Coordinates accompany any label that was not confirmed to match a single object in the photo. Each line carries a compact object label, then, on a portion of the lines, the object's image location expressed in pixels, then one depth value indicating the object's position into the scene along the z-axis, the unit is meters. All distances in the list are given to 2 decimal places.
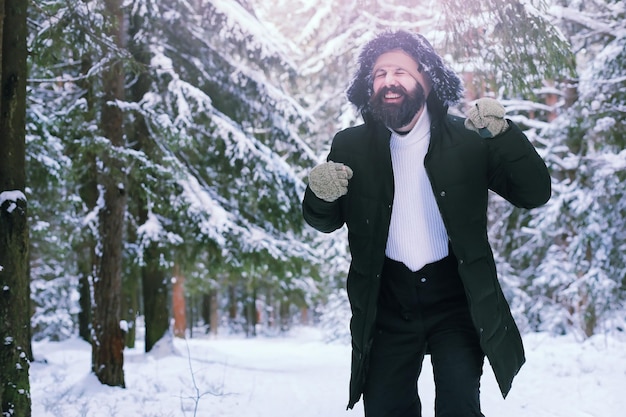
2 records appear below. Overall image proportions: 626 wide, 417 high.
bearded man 3.10
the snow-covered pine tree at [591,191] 9.17
